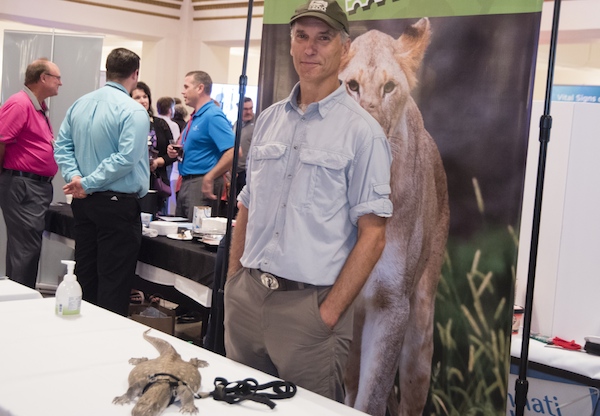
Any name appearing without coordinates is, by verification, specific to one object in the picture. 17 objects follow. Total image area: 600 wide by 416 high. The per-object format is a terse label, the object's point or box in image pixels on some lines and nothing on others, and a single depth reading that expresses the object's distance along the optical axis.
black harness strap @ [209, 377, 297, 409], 1.59
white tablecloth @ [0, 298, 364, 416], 1.53
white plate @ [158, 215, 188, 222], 4.54
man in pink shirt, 4.57
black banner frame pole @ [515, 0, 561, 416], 1.99
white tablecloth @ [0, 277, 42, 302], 2.44
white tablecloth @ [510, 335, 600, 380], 2.57
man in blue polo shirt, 4.86
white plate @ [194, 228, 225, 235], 3.96
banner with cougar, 2.19
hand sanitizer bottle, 2.17
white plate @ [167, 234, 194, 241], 3.92
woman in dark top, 6.17
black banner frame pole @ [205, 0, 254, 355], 2.64
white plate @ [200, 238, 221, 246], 3.65
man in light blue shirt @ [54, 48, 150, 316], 3.77
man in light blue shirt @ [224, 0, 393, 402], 2.00
